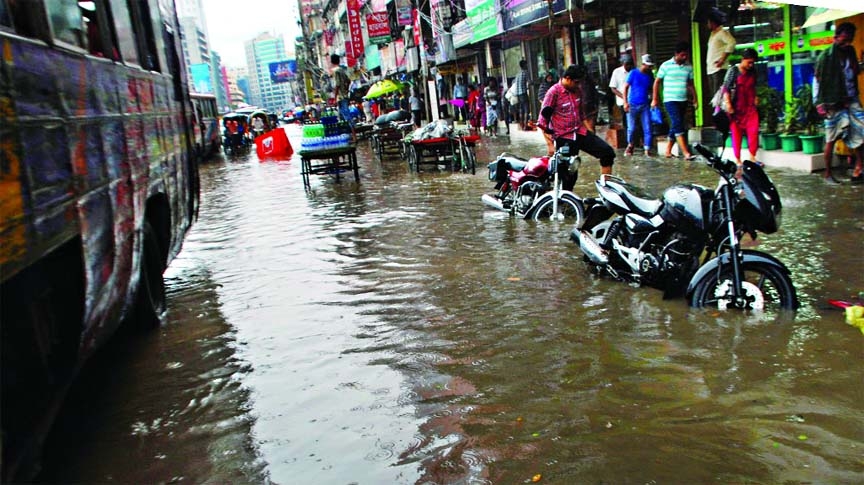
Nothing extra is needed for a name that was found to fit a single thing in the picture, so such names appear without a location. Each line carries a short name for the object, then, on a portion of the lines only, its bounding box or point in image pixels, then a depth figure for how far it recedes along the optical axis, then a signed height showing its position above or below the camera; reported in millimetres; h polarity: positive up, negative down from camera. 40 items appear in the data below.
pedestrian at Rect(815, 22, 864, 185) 9461 -467
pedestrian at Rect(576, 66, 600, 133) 17500 -391
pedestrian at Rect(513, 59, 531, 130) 23672 -98
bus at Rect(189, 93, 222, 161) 33469 -114
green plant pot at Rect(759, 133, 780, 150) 12133 -1263
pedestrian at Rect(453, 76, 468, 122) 32062 +17
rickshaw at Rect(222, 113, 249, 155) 36594 -569
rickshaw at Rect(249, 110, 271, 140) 45025 -337
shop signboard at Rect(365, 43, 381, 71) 60844 +3630
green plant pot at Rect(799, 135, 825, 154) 11086 -1264
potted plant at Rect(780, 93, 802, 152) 11484 -1061
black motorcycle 5176 -1236
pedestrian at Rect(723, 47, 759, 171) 11062 -508
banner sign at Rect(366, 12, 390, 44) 38688 +3725
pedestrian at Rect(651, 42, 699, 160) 13570 -326
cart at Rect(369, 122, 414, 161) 21234 -830
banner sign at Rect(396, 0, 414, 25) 32878 +3507
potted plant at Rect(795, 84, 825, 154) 11102 -957
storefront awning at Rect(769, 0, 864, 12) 5535 +310
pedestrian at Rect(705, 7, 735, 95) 12445 +229
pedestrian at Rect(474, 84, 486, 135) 28984 -703
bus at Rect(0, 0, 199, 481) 3076 -255
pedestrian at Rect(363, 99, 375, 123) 64825 -271
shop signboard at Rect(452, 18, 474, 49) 26156 +2002
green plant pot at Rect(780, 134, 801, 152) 11612 -1278
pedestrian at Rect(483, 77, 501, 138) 26109 -466
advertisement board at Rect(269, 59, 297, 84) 126688 +7020
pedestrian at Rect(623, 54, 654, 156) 14859 -458
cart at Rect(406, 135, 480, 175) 15930 -1153
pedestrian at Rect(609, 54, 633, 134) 15885 -33
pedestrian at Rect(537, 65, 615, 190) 9812 -474
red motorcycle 9305 -1279
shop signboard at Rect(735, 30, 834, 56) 11336 +153
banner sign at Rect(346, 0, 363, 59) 50844 +5174
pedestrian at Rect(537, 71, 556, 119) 20781 +16
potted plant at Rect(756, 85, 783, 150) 12039 -806
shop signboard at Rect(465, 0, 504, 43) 22531 +2150
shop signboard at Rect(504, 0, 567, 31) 17734 +1754
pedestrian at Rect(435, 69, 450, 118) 39159 +89
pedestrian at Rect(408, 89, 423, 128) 36750 -416
